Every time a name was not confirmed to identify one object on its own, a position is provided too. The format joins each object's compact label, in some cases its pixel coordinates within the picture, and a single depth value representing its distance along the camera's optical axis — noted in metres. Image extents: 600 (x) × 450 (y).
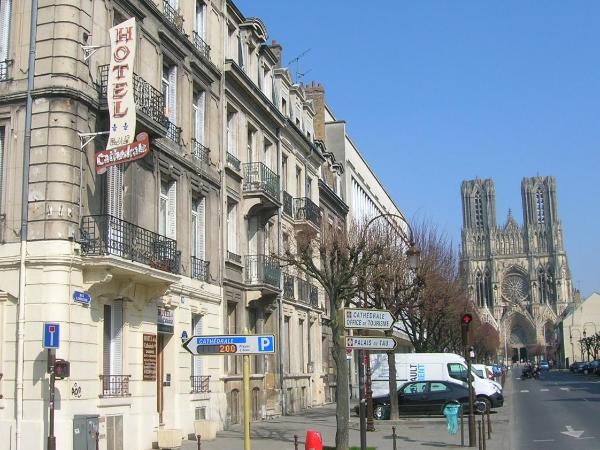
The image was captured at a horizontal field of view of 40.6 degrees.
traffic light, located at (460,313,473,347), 19.59
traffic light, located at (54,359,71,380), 15.56
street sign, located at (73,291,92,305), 17.19
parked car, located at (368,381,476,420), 30.20
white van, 36.88
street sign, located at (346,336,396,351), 16.02
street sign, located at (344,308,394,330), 15.67
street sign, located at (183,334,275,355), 12.38
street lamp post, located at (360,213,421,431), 25.27
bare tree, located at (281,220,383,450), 17.27
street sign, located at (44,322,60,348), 15.95
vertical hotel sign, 17.45
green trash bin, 19.52
